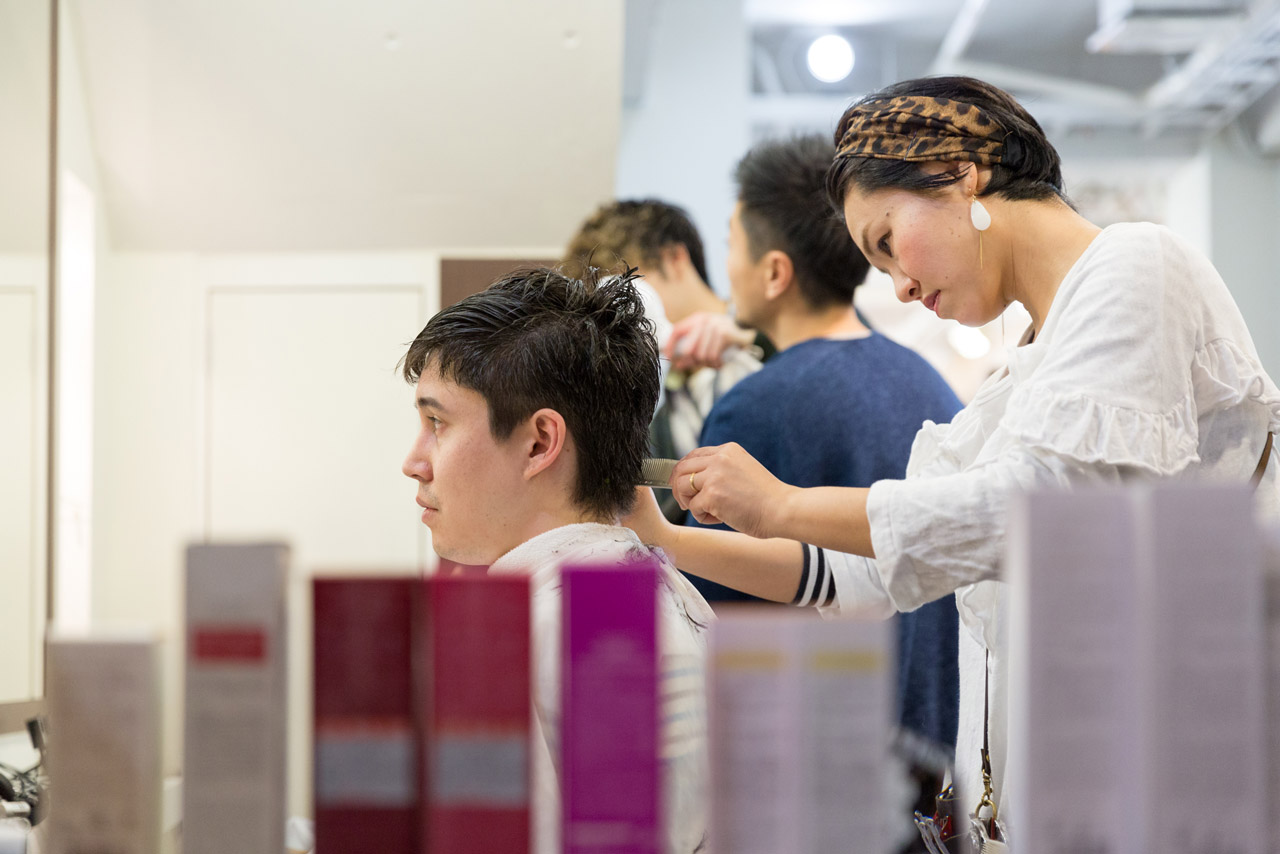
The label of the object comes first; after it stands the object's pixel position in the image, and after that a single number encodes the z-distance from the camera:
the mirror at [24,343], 2.25
